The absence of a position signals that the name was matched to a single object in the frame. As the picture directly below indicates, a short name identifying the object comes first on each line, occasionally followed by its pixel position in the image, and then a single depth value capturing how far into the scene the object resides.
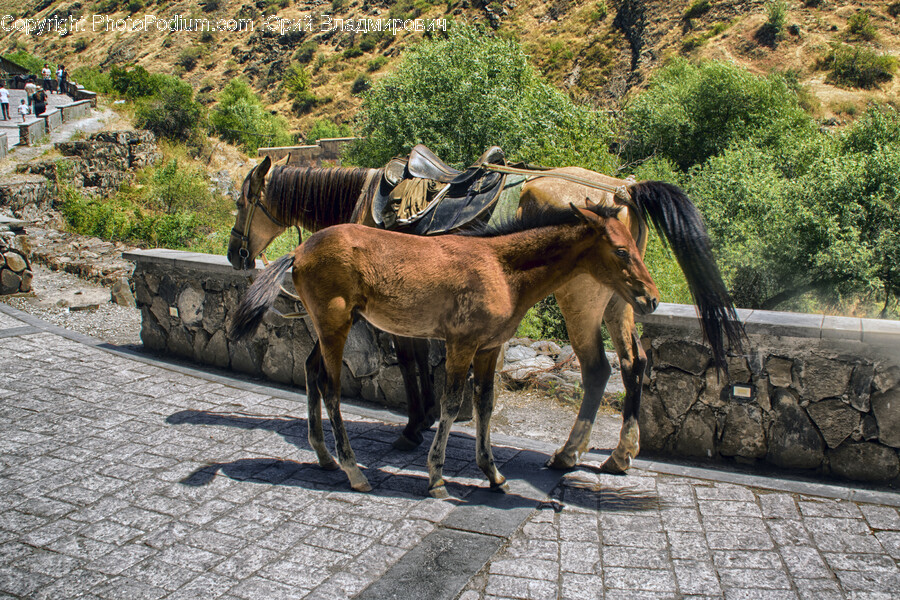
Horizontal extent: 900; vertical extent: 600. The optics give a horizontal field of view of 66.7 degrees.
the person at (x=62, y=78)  40.62
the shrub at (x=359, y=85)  63.16
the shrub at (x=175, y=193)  23.88
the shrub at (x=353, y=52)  69.25
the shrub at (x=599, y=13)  55.91
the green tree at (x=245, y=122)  41.41
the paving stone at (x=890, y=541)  3.92
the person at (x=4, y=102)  30.75
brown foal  4.45
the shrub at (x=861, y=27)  43.06
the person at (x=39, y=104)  30.59
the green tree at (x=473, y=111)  21.16
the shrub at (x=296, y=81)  65.94
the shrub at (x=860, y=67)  39.69
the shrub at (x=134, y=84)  40.19
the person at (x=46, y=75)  39.31
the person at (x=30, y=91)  32.80
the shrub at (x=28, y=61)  52.78
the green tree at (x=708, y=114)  30.69
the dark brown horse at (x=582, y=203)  4.51
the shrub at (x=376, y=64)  65.69
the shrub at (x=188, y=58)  72.44
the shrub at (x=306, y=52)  71.00
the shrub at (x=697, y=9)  50.19
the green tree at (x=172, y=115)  35.09
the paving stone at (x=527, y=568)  3.75
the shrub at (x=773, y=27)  45.12
